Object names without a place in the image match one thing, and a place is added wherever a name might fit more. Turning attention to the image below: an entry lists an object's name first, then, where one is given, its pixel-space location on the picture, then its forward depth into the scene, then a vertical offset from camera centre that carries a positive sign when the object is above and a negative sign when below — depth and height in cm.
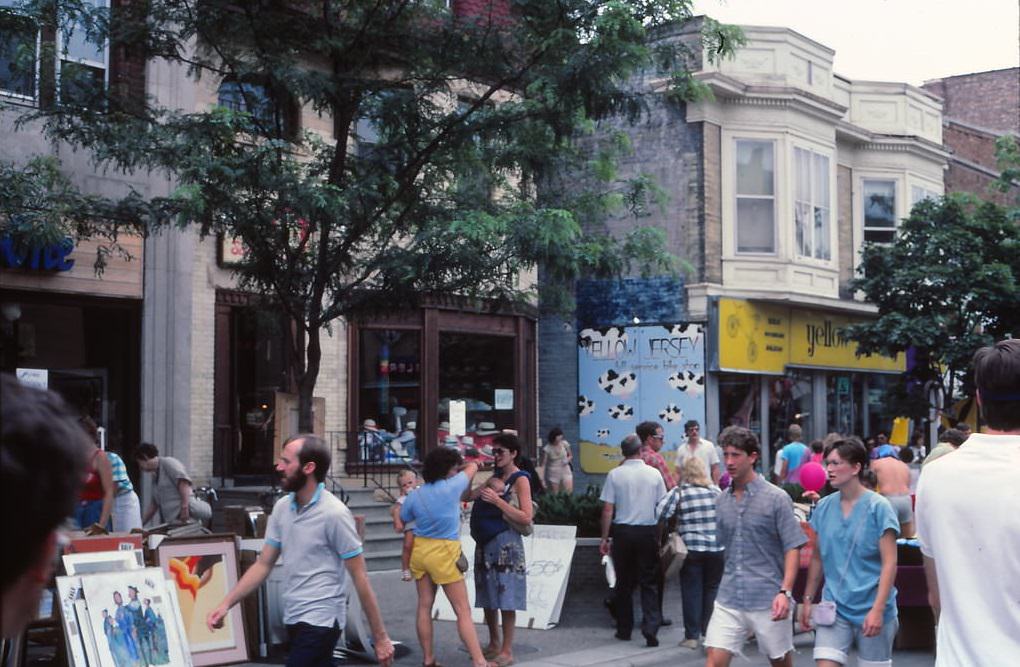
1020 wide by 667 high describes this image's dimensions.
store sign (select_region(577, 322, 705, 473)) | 2561 +9
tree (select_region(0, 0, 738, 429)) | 1147 +240
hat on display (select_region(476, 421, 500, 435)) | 2297 -74
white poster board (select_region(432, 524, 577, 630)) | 1251 -188
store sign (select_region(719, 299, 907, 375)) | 2584 +104
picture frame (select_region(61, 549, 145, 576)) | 929 -129
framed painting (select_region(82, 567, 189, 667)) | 905 -168
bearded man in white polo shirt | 686 -96
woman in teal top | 673 -95
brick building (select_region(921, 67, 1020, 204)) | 3497 +898
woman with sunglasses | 1056 -134
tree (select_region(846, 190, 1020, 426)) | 2459 +200
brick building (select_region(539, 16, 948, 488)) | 2573 +213
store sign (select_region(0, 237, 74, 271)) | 1479 +154
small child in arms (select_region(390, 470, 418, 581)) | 998 -122
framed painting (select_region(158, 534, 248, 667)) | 1016 -163
